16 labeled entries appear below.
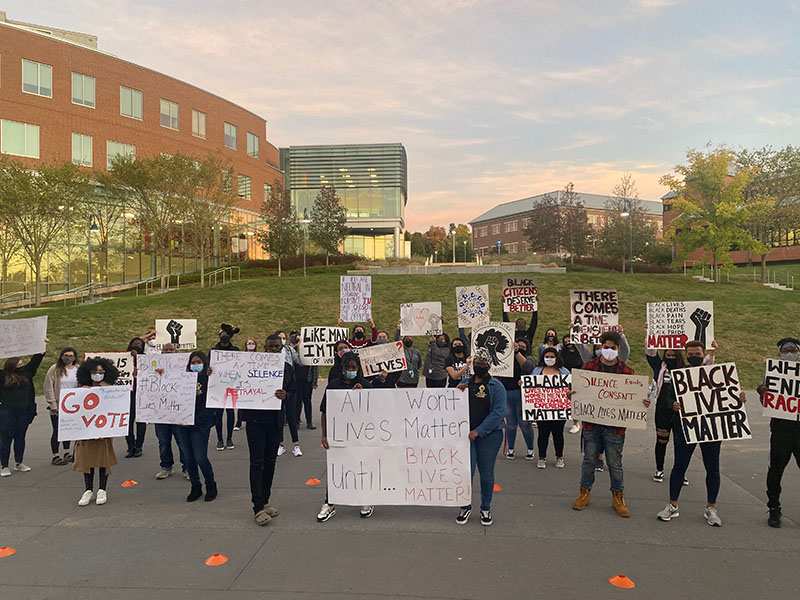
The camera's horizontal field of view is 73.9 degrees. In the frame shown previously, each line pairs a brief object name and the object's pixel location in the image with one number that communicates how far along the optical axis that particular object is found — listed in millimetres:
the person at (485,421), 6211
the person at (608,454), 6512
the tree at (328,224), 48625
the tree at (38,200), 28453
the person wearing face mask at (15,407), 8039
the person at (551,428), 8375
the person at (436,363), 10570
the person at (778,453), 6141
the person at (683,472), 6180
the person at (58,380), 8320
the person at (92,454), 6945
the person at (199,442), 7031
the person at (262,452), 6262
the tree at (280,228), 46344
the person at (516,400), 8953
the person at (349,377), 6879
